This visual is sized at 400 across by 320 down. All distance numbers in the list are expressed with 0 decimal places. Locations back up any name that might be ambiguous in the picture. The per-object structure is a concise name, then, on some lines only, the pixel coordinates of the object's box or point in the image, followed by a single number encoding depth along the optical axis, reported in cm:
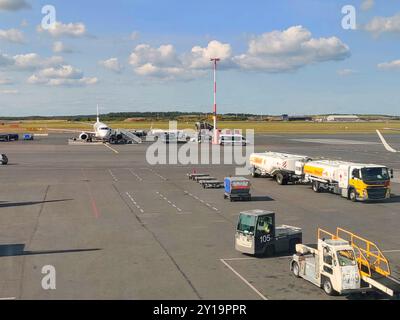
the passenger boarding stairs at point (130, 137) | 11726
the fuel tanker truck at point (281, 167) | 4969
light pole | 9650
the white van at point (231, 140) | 10831
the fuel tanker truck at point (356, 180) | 3931
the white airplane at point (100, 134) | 11312
